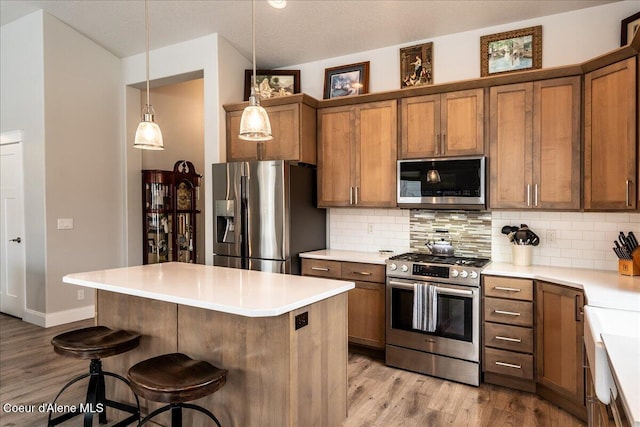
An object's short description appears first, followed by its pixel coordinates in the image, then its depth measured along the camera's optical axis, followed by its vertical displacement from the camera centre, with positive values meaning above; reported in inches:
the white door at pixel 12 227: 190.4 -8.6
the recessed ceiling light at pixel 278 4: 141.9 +72.8
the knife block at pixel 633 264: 112.1 -16.8
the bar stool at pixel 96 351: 87.0 -31.1
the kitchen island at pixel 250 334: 77.9 -27.5
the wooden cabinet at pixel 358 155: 151.8 +20.4
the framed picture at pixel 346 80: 168.6 +54.0
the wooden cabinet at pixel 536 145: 121.0 +18.9
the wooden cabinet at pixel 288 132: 159.0 +30.0
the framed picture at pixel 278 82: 182.5 +56.9
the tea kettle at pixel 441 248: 148.0 -15.5
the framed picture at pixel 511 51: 136.3 +53.5
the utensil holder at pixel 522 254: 131.3 -16.0
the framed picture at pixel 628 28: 118.9 +53.0
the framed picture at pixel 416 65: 156.1 +55.4
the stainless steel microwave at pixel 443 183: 133.3 +8.0
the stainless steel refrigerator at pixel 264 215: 152.9 -2.9
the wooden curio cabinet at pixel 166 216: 214.8 -4.3
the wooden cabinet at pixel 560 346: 103.5 -38.4
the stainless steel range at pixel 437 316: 123.7 -35.4
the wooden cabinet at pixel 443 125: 134.7 +28.3
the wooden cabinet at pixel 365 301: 142.9 -34.1
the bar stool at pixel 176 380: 69.7 -31.0
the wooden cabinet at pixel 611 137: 102.0 +18.2
